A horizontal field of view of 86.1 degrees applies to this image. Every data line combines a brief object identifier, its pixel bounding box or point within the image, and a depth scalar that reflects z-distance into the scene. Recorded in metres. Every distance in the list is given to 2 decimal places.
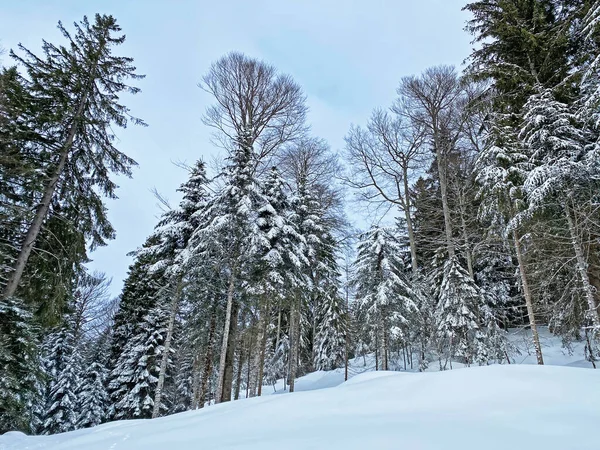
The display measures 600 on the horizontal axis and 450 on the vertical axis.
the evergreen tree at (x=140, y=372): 16.31
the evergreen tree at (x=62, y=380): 17.48
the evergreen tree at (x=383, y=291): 13.09
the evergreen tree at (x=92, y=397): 17.81
